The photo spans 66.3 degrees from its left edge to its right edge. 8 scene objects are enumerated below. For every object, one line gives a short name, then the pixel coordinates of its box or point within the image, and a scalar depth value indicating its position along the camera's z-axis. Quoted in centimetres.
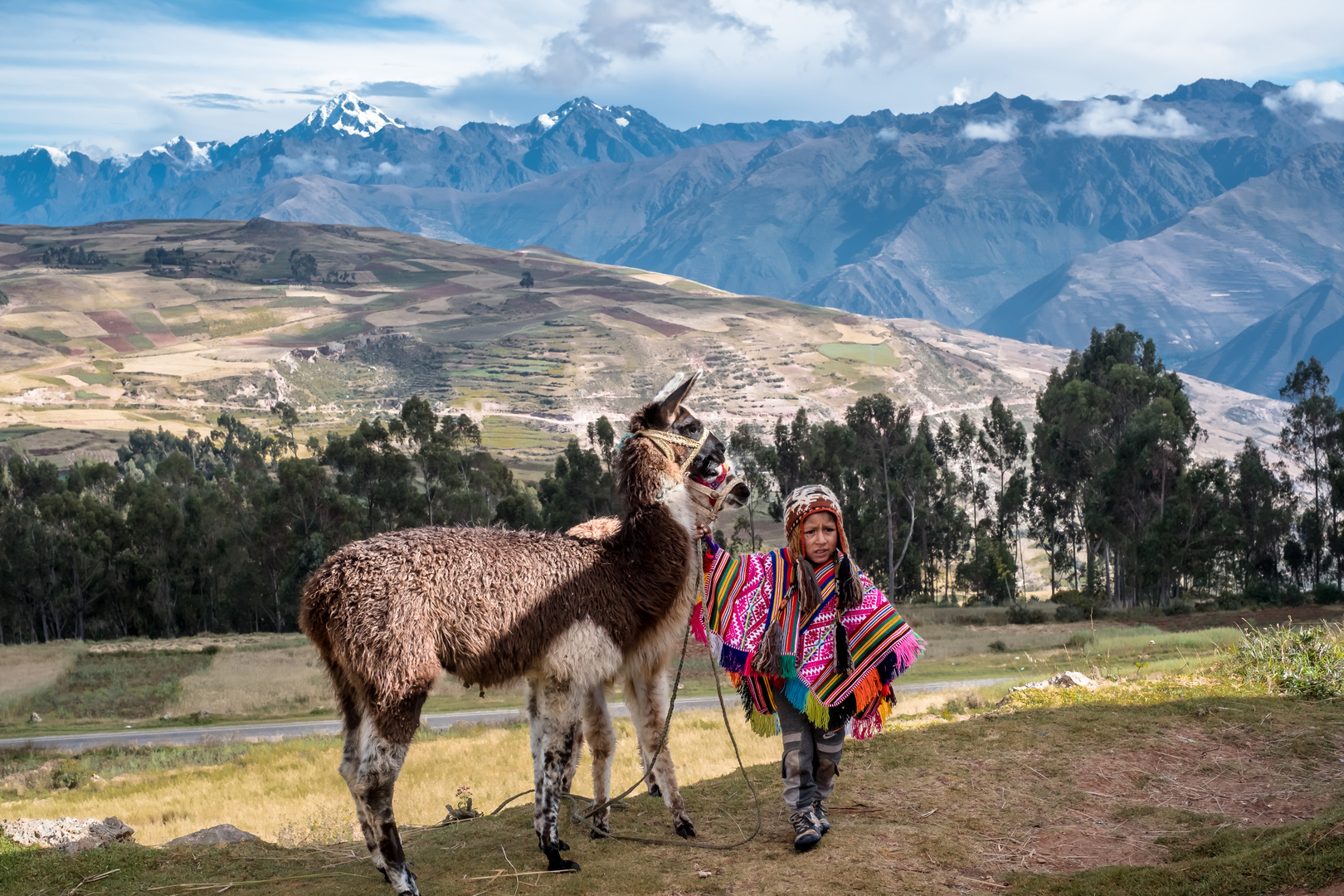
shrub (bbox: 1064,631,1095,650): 3488
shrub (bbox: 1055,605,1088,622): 5269
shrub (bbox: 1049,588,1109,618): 5719
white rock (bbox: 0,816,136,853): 790
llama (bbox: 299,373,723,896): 653
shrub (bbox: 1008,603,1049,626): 5272
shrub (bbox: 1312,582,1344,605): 5088
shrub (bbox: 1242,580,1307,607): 5241
